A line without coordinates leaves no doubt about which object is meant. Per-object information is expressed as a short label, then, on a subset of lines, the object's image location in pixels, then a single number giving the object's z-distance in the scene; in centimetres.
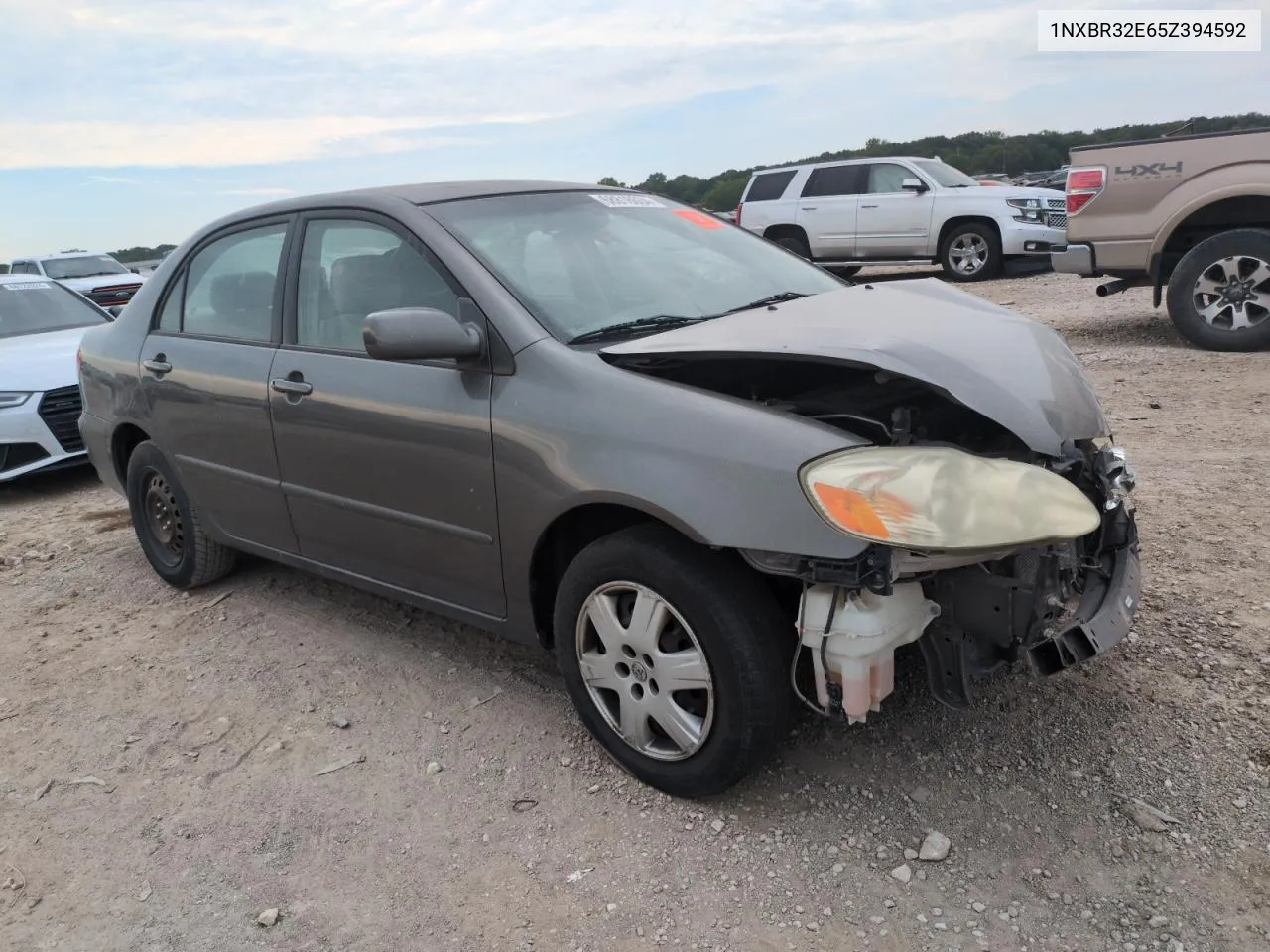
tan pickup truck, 716
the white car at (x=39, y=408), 657
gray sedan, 239
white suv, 1322
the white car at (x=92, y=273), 1661
